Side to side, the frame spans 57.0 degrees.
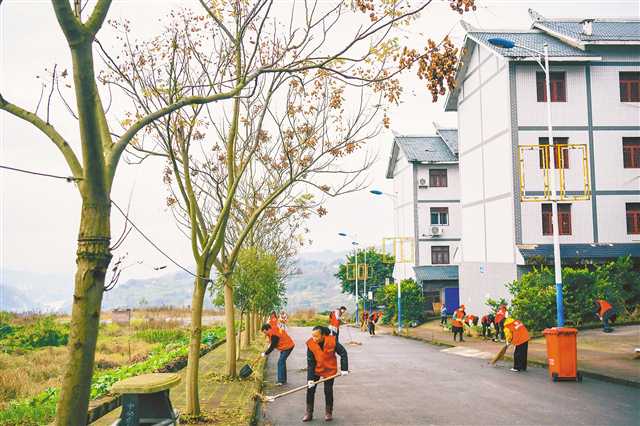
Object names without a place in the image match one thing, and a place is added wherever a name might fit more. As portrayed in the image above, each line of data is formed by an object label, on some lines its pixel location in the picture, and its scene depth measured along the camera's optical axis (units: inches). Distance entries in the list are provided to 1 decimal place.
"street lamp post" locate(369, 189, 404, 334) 1398.9
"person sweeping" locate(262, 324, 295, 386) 546.3
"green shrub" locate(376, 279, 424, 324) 1565.0
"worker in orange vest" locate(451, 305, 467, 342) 998.4
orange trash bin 513.7
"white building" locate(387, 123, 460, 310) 1747.0
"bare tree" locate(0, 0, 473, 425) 170.4
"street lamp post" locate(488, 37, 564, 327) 640.9
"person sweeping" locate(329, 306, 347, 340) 736.3
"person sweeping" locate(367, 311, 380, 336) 1353.3
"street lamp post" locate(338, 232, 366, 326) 1973.4
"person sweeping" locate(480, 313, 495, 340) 1011.0
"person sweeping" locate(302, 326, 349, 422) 378.9
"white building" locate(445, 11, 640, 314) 1049.5
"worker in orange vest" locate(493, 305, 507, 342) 864.3
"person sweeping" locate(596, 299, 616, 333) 853.8
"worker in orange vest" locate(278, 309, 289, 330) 887.1
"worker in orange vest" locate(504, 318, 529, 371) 594.9
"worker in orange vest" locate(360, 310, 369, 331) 1629.7
